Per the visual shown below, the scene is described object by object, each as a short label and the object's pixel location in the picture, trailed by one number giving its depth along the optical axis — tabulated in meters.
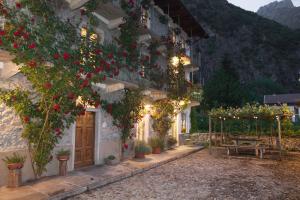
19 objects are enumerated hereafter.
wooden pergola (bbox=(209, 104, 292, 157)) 14.74
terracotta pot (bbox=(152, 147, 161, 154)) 15.04
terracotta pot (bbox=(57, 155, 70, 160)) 8.67
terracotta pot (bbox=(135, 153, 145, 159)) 13.20
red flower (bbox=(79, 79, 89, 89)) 7.45
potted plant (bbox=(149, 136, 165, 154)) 15.09
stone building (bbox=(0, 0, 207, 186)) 7.53
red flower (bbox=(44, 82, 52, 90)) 7.02
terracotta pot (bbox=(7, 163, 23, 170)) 7.04
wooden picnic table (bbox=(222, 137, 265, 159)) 15.05
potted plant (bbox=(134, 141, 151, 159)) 13.21
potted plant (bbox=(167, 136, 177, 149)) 17.89
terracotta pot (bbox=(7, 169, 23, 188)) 7.07
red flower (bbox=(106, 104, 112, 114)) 11.34
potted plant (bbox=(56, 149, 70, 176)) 8.69
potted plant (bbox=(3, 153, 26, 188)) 7.06
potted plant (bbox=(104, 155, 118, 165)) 11.10
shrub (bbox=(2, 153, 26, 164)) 7.19
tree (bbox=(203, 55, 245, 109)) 33.12
